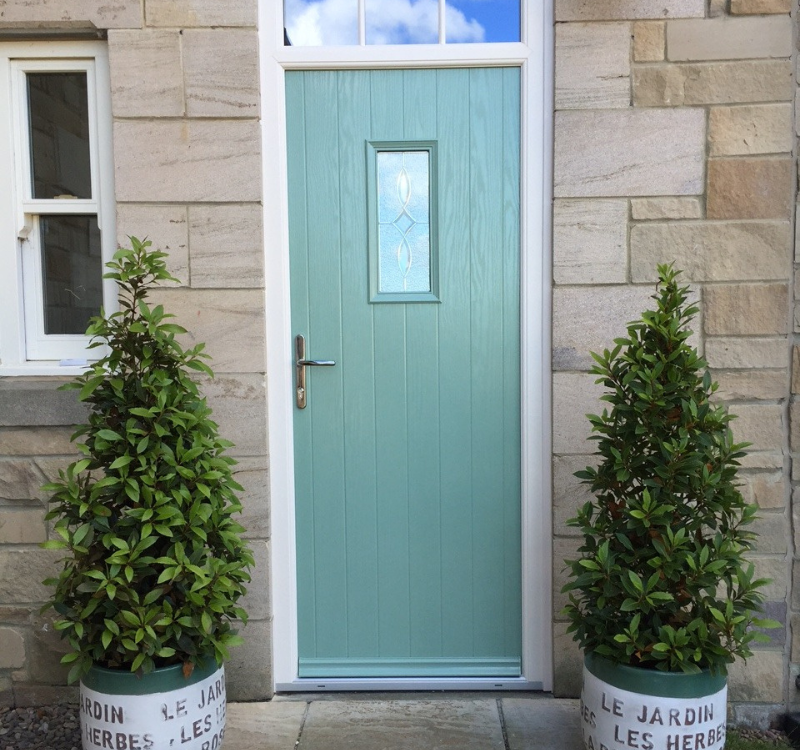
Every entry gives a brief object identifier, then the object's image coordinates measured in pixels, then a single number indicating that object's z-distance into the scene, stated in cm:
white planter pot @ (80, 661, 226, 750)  215
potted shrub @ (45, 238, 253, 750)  213
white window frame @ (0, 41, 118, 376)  273
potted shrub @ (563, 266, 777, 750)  213
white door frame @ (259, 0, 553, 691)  268
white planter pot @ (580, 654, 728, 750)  212
